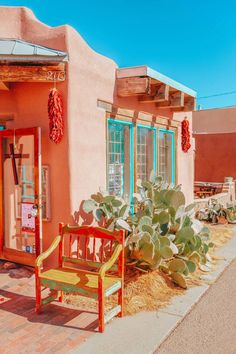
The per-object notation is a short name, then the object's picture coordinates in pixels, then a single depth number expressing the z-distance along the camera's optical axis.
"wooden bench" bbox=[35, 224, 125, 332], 3.60
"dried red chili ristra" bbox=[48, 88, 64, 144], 4.85
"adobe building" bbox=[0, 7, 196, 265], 4.98
